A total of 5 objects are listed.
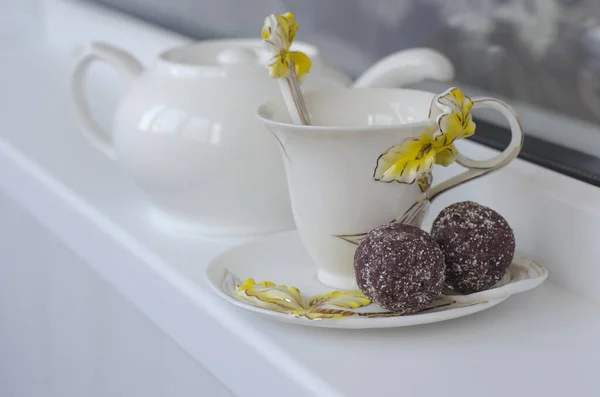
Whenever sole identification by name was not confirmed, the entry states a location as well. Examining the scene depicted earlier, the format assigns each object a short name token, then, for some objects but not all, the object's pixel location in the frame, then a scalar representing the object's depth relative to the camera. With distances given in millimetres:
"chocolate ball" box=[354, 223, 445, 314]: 561
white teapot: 683
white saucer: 576
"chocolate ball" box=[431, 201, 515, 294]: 582
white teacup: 580
